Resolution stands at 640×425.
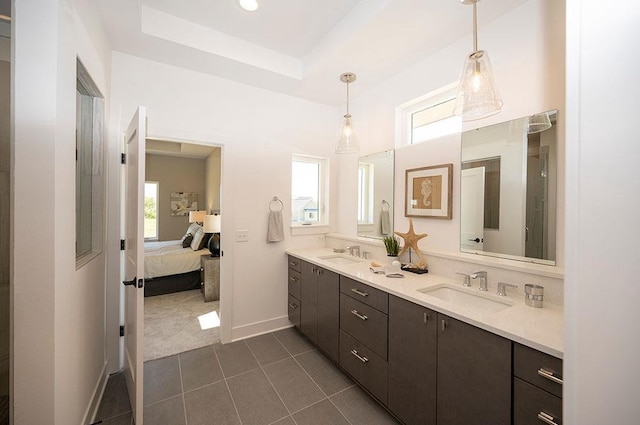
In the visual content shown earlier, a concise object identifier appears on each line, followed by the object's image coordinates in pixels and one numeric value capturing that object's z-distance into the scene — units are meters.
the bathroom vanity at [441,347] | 1.04
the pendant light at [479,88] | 1.31
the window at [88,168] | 1.60
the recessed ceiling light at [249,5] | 1.87
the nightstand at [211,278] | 3.82
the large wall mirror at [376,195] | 2.62
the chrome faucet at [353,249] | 2.83
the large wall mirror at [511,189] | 1.54
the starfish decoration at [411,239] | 2.12
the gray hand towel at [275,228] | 2.89
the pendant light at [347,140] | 2.36
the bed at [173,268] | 3.97
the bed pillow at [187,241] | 4.95
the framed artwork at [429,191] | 2.09
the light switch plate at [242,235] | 2.76
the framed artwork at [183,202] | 6.83
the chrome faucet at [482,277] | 1.67
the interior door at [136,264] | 1.55
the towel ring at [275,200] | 2.94
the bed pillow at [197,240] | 4.56
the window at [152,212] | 6.57
